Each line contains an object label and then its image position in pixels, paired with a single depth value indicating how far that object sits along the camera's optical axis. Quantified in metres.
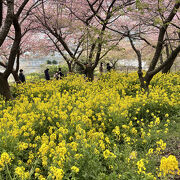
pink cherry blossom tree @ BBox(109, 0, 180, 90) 7.15
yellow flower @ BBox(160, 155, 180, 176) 2.07
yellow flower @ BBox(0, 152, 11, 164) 2.58
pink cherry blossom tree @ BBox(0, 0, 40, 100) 6.33
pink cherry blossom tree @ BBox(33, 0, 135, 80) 10.40
